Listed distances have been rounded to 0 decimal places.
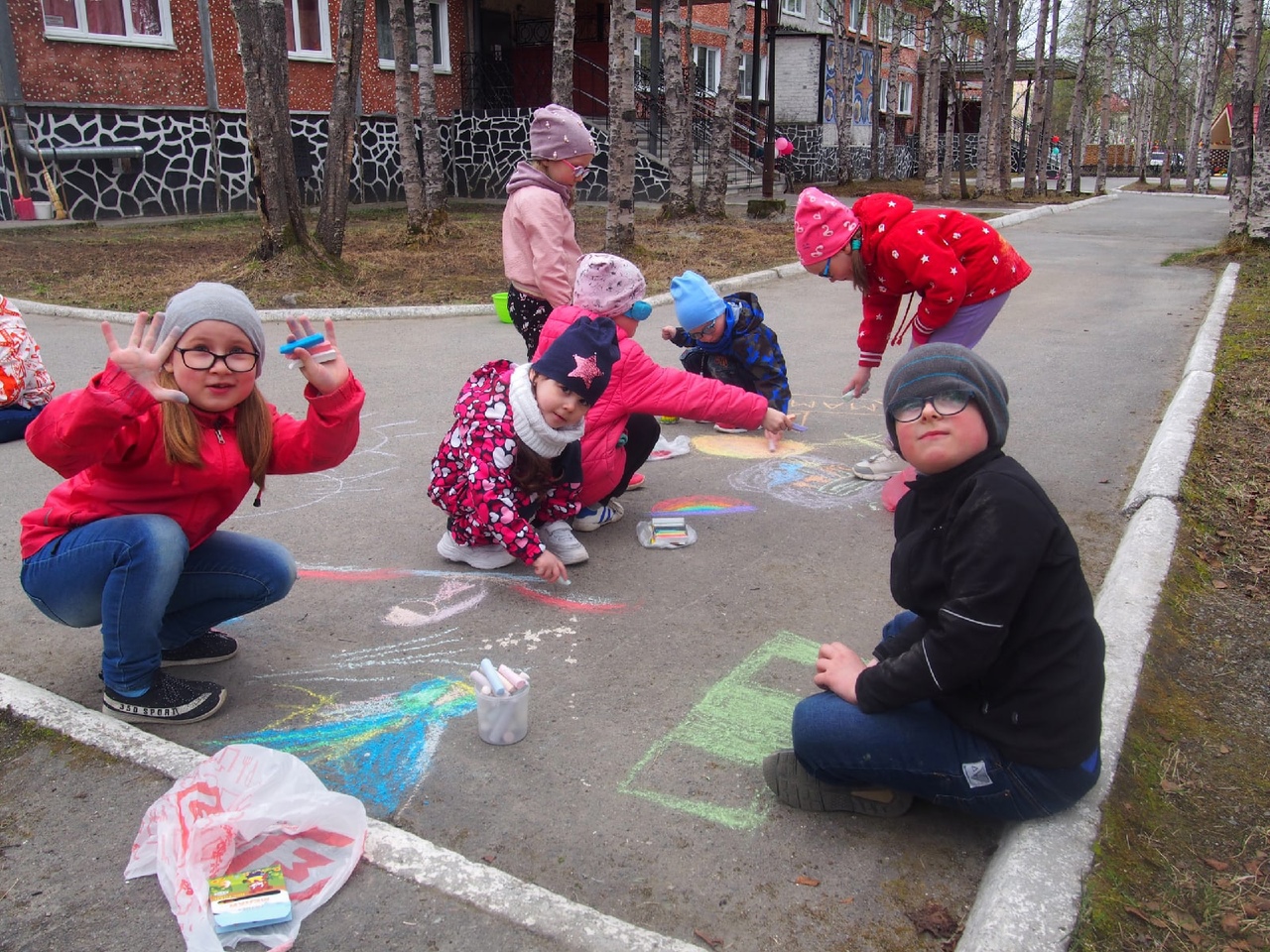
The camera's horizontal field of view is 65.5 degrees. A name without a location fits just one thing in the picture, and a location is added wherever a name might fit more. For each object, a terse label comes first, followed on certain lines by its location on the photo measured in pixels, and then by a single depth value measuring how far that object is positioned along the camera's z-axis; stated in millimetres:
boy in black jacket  2010
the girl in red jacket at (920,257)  4199
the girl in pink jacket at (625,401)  3975
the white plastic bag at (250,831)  2039
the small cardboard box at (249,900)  1925
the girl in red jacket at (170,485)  2518
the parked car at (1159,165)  54250
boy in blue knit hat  5164
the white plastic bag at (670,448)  5248
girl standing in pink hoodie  4918
